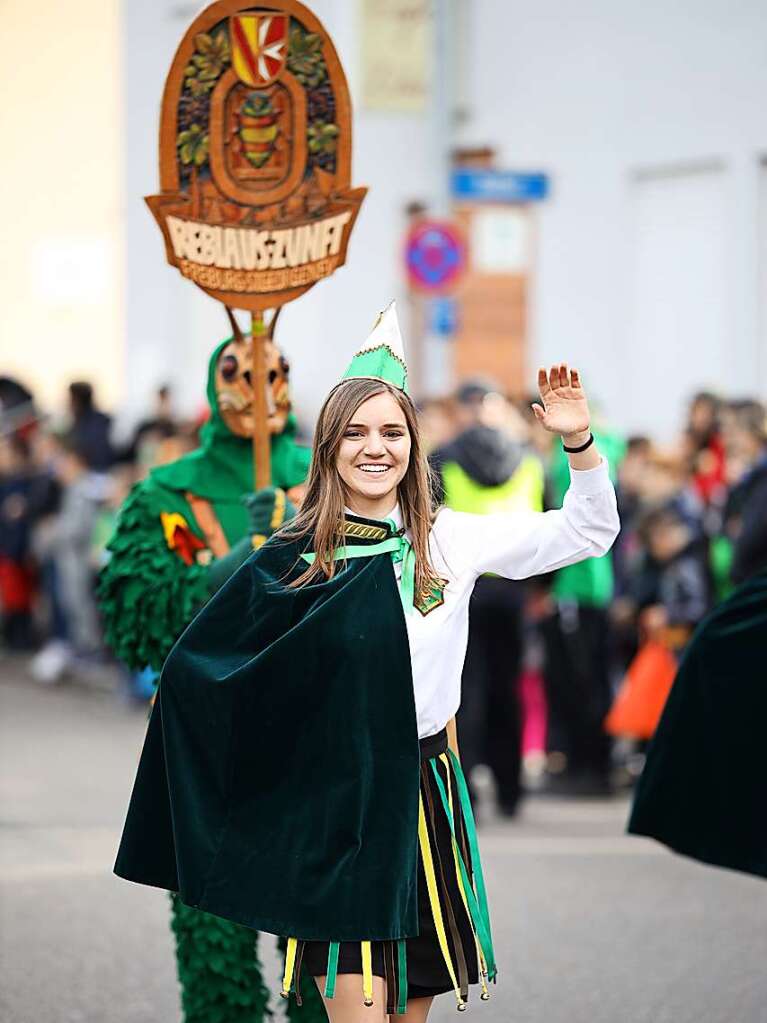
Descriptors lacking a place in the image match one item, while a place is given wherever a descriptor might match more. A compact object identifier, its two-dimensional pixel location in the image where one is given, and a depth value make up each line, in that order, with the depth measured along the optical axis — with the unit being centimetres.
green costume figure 950
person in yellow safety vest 1559
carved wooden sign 952
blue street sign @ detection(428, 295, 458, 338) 2515
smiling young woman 711
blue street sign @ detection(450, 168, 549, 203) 2377
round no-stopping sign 2448
